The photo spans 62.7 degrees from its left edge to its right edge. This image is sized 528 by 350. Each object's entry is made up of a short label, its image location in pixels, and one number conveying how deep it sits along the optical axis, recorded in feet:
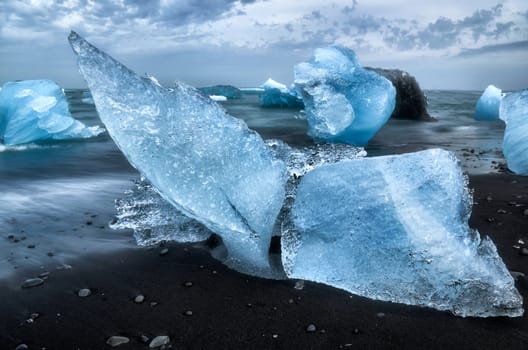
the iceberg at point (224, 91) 110.32
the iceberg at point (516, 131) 20.48
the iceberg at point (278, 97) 74.69
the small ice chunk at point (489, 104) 55.47
